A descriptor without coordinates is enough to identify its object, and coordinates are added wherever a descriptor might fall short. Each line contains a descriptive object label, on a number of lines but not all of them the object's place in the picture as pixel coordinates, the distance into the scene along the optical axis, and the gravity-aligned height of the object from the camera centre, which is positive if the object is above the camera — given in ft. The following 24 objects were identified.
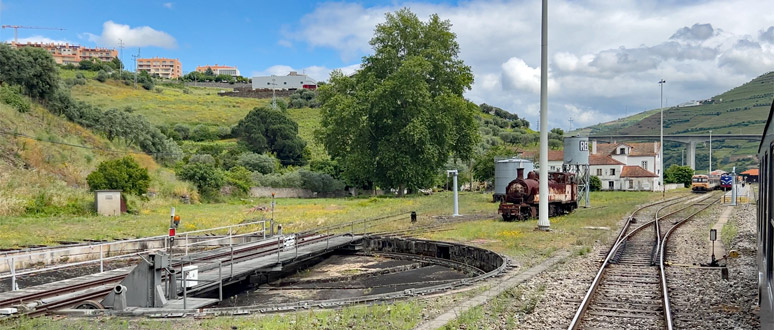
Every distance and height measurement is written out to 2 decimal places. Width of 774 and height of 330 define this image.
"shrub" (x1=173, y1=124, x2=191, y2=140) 274.57 +21.14
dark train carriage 19.16 -2.11
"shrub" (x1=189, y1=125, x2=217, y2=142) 278.67 +19.35
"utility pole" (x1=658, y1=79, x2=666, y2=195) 252.83 +2.74
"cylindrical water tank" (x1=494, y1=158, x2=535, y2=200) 144.56 +1.24
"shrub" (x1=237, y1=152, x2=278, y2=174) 210.38 +4.27
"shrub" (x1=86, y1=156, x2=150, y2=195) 115.03 -0.69
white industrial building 519.19 +85.98
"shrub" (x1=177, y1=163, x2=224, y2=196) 150.00 -0.76
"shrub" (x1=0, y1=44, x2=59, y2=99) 173.47 +31.19
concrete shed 103.04 -5.15
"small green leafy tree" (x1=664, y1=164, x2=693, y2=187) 300.61 +0.47
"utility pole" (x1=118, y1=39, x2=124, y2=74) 415.23 +85.93
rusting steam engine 97.81 -3.67
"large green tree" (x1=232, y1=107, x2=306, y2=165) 258.16 +18.03
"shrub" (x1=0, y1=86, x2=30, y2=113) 148.25 +19.46
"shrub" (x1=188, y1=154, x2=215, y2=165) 193.45 +5.17
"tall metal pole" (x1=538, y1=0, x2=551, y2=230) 78.43 +7.11
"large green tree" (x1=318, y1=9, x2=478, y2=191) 165.78 +19.86
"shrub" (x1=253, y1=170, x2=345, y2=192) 188.85 -2.13
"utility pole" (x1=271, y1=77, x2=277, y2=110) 451.98 +80.86
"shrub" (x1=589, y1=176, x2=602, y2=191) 236.32 -3.17
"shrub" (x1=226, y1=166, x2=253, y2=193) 167.53 -1.13
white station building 259.19 +5.89
